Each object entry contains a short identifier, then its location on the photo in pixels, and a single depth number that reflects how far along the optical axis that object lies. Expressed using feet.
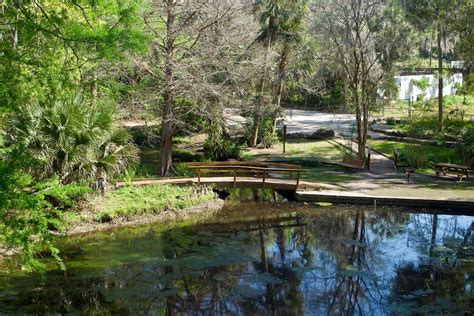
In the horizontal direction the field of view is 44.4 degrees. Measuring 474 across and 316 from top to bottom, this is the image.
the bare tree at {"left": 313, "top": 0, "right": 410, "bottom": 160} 80.59
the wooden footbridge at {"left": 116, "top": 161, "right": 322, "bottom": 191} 65.82
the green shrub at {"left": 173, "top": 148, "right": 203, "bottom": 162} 90.59
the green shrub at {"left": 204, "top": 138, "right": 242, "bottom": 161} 89.51
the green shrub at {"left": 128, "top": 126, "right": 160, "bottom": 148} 94.24
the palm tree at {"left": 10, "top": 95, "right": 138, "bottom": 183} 52.37
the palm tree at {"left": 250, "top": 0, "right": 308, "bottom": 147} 91.50
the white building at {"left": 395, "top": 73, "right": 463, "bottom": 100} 168.04
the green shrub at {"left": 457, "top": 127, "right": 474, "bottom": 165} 82.79
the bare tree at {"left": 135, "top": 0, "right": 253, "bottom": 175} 67.36
